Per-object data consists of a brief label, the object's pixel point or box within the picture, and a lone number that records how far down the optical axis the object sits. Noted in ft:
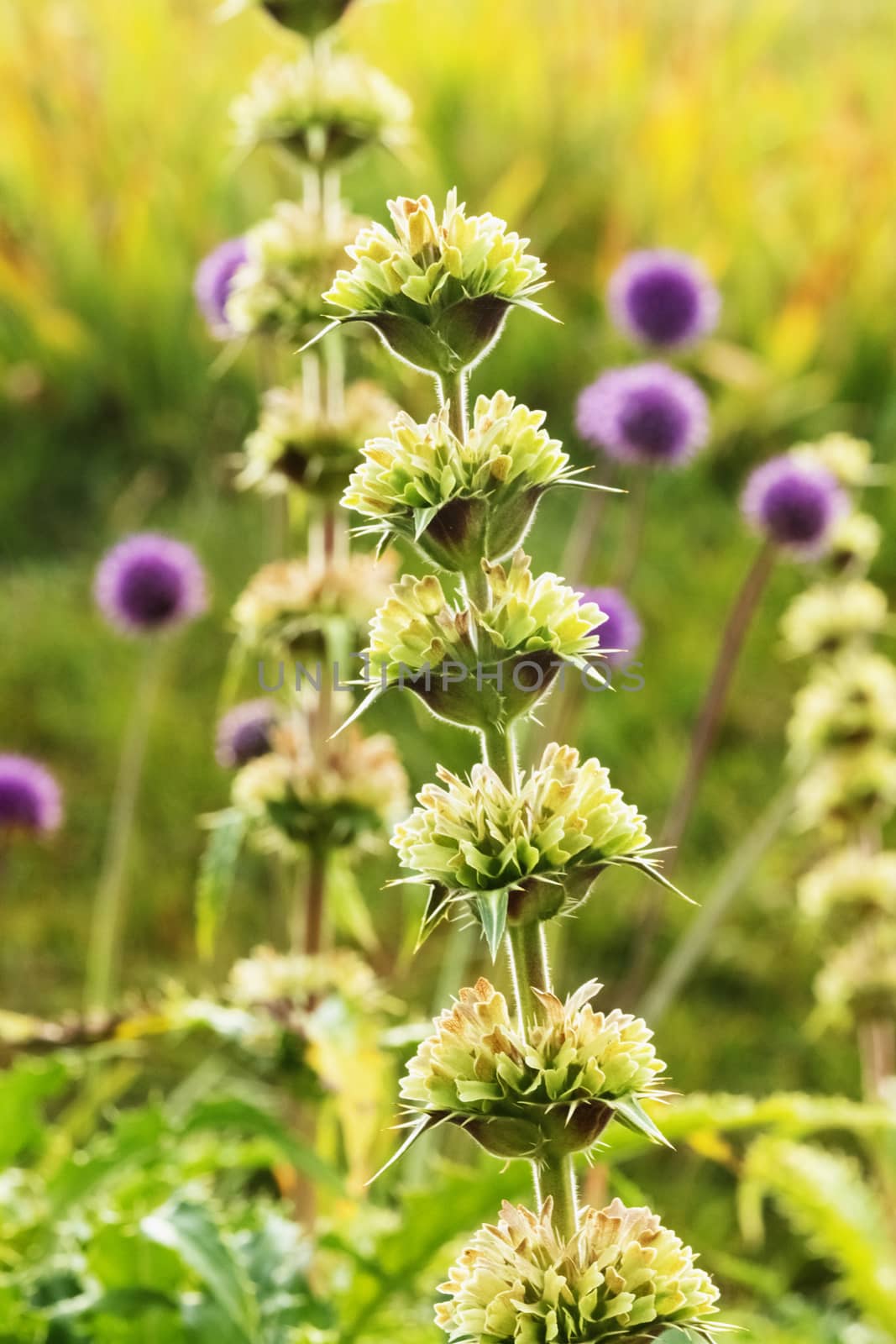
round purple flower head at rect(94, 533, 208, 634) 14.33
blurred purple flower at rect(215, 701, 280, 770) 13.17
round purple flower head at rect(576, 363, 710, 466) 13.64
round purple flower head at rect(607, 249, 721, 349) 14.79
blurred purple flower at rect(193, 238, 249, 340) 12.94
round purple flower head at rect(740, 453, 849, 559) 13.33
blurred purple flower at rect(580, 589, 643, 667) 11.85
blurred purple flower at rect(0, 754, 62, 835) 13.01
